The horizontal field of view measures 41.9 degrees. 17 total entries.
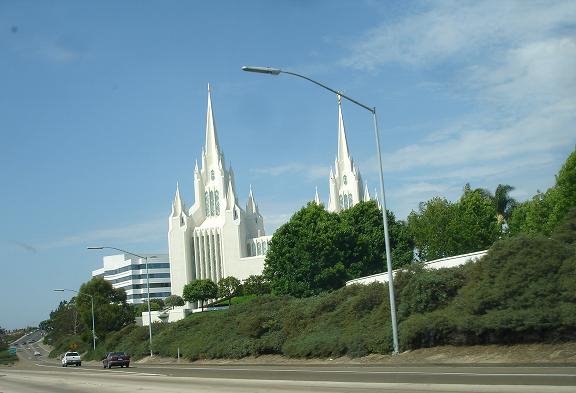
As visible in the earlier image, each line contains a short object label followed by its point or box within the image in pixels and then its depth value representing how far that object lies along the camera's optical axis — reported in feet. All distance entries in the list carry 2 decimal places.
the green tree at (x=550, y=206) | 179.52
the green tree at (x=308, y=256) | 258.16
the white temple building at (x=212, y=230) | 488.02
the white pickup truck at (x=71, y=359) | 212.43
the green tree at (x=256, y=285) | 375.86
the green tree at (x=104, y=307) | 319.68
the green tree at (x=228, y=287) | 410.93
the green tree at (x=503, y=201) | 303.35
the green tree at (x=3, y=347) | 429.30
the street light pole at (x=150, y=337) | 198.49
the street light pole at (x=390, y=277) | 93.00
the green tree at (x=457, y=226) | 253.44
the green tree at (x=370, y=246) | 262.88
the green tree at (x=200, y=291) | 396.65
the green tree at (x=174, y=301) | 429.79
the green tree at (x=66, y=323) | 450.71
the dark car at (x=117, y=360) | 166.71
